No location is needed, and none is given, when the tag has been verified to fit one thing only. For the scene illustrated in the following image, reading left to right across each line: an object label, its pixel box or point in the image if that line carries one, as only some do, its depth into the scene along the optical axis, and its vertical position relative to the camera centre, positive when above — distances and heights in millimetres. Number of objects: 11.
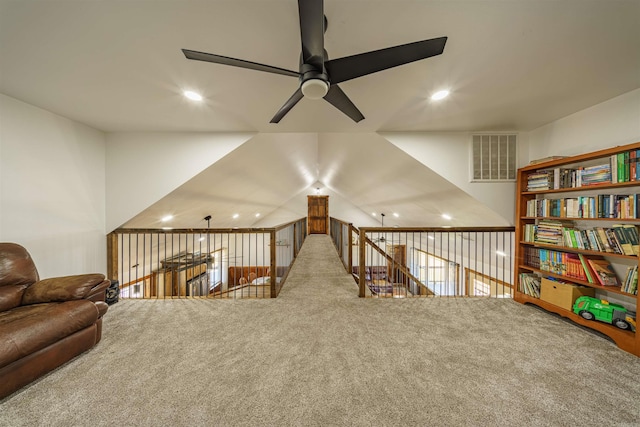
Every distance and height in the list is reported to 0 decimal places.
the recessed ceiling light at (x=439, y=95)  2160 +1193
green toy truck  2040 -942
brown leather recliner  1435 -796
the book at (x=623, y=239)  2002 -223
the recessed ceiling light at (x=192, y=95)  2154 +1172
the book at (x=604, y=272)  2197 -575
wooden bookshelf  1972 -251
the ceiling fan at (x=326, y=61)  1172 +877
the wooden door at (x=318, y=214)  10727 -40
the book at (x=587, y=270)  2287 -575
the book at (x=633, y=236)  1961 -189
